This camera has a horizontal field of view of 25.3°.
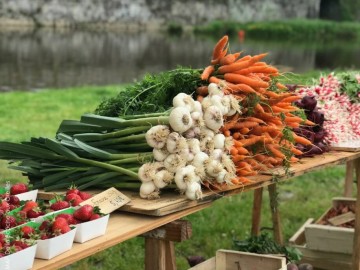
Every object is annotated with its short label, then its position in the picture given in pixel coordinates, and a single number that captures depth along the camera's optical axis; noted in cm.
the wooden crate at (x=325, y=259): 507
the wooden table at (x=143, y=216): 259
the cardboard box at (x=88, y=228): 268
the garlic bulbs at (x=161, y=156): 281
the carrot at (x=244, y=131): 354
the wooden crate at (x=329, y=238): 509
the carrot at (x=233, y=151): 339
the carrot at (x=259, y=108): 359
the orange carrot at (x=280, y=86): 383
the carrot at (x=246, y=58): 368
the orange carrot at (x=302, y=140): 393
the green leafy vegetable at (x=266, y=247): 430
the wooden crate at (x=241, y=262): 378
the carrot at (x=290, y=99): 383
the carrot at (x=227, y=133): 342
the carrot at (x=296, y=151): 380
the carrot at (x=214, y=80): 352
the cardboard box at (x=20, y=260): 233
